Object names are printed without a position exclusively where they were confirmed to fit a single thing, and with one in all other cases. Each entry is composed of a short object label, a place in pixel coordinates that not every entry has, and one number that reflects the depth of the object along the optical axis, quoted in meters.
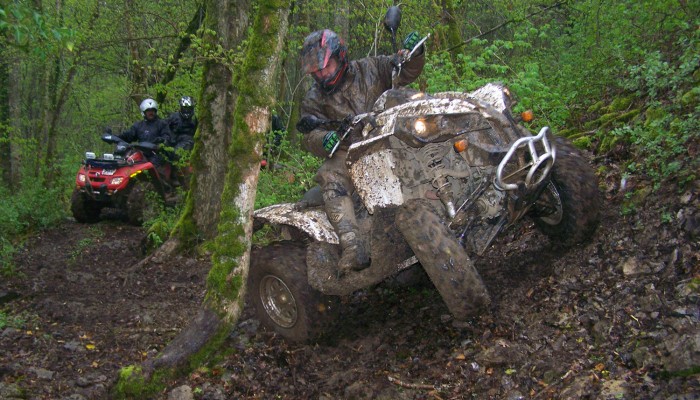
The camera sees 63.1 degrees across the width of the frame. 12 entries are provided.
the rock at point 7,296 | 6.52
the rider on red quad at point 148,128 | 12.10
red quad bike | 10.88
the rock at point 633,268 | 4.08
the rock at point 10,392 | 4.20
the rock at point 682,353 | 3.00
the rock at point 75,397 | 4.22
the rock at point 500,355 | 3.77
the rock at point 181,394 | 4.29
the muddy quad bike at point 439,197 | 3.95
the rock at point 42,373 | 4.59
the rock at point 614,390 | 3.03
